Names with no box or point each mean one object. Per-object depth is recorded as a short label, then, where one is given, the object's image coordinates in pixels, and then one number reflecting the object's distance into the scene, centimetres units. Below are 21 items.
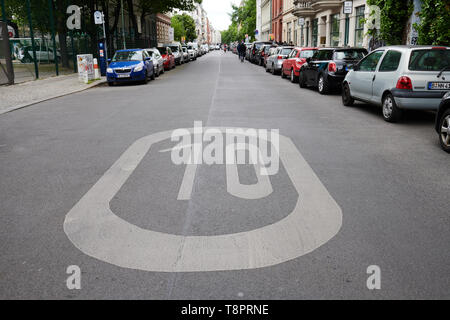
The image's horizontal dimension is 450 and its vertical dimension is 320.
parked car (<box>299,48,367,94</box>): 1514
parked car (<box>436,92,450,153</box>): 717
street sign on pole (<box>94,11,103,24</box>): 2368
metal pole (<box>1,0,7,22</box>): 1862
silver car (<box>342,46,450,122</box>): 930
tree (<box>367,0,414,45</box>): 1905
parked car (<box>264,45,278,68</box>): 2912
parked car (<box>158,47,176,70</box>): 3135
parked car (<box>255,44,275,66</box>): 3500
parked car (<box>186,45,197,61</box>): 5008
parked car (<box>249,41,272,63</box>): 3970
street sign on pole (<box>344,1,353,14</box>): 2263
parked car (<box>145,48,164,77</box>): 2516
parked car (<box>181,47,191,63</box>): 4402
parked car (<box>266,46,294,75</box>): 2547
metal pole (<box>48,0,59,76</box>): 2555
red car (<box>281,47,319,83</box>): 1973
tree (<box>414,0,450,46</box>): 1486
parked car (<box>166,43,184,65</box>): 3902
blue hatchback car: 2053
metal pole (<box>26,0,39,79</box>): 2239
